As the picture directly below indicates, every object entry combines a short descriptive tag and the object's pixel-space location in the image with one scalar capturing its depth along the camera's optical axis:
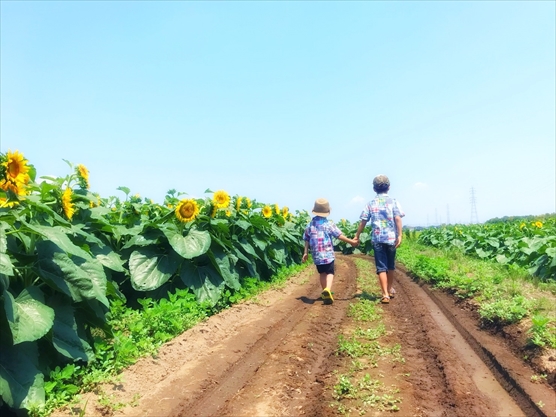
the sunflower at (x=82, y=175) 4.69
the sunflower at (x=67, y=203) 4.11
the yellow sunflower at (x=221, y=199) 6.76
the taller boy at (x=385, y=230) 7.02
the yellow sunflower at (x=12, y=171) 3.04
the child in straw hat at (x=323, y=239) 7.34
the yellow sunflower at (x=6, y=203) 3.19
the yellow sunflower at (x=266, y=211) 9.82
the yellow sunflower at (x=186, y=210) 6.00
